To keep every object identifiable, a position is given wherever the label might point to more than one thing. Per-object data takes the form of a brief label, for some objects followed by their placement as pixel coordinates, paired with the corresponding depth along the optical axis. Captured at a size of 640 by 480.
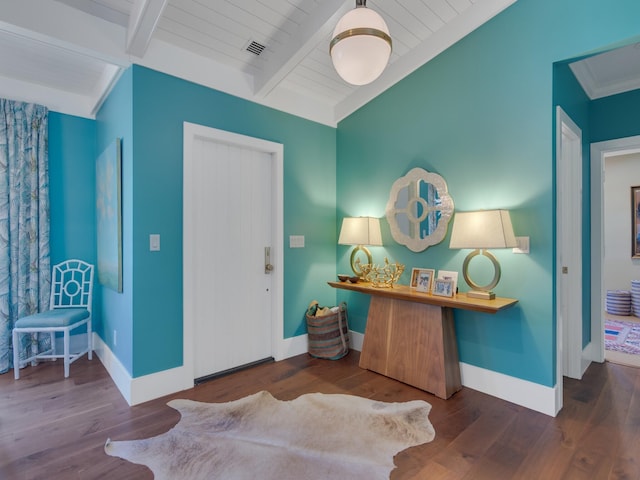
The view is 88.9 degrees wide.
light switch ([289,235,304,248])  3.43
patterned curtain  3.03
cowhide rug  1.75
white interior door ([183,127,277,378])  2.83
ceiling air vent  2.69
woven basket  3.37
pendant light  1.50
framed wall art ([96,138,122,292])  2.65
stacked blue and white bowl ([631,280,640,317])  4.92
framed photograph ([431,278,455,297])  2.59
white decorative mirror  2.88
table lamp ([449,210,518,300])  2.30
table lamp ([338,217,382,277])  3.25
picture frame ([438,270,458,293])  2.58
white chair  2.88
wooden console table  2.54
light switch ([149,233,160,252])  2.55
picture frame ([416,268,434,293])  2.76
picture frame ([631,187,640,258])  5.19
